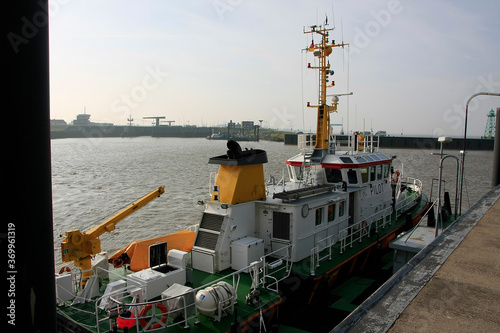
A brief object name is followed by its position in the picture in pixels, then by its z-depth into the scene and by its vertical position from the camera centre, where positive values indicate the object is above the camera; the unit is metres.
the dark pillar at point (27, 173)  1.74 -0.19
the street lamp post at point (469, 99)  12.64 +1.59
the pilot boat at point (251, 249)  6.87 -2.93
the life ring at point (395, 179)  19.49 -2.17
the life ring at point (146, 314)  6.74 -3.39
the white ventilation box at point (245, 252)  8.90 -2.83
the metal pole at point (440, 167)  9.87 -0.71
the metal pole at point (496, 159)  18.02 -0.87
